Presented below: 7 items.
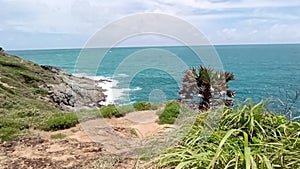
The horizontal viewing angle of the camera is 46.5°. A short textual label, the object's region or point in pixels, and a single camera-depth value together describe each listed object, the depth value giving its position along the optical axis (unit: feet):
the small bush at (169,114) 25.86
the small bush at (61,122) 25.22
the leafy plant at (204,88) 29.48
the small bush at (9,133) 22.76
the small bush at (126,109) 30.21
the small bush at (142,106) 31.94
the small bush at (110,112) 28.86
